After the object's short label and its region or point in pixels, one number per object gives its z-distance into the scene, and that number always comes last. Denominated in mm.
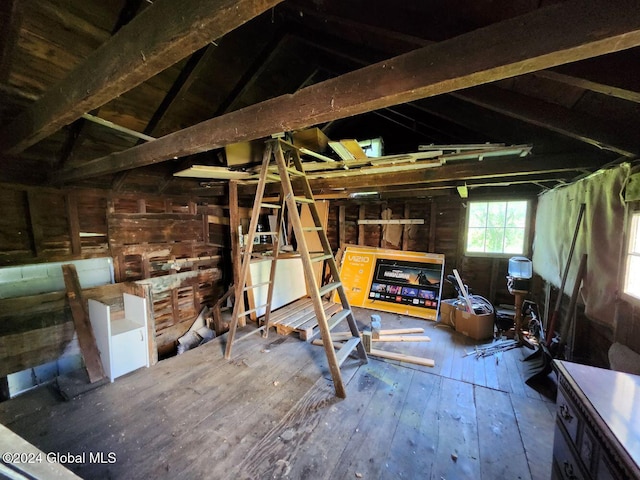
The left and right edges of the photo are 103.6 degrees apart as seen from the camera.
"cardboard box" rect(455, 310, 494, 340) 3010
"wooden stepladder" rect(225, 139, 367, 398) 1929
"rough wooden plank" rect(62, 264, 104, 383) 2172
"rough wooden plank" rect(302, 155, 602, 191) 1794
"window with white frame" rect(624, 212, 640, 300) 1584
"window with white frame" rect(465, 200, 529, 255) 3740
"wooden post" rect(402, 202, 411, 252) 4387
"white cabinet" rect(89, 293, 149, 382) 2160
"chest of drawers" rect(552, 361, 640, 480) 764
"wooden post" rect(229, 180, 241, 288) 3205
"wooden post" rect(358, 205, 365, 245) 4719
